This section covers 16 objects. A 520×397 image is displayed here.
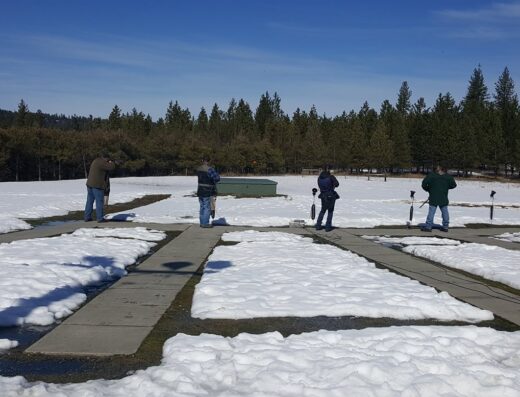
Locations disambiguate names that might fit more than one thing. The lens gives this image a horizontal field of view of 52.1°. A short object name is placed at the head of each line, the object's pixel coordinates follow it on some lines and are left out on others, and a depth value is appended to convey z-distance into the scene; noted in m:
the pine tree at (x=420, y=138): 100.66
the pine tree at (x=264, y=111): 136.62
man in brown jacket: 15.09
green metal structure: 30.51
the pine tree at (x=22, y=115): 112.25
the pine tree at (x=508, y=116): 91.56
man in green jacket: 15.03
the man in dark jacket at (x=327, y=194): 14.84
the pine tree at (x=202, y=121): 126.34
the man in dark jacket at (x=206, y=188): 14.69
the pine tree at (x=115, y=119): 123.44
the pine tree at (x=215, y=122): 124.76
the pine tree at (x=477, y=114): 93.19
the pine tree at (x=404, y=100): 129.38
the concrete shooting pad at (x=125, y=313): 4.93
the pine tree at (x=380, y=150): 95.94
